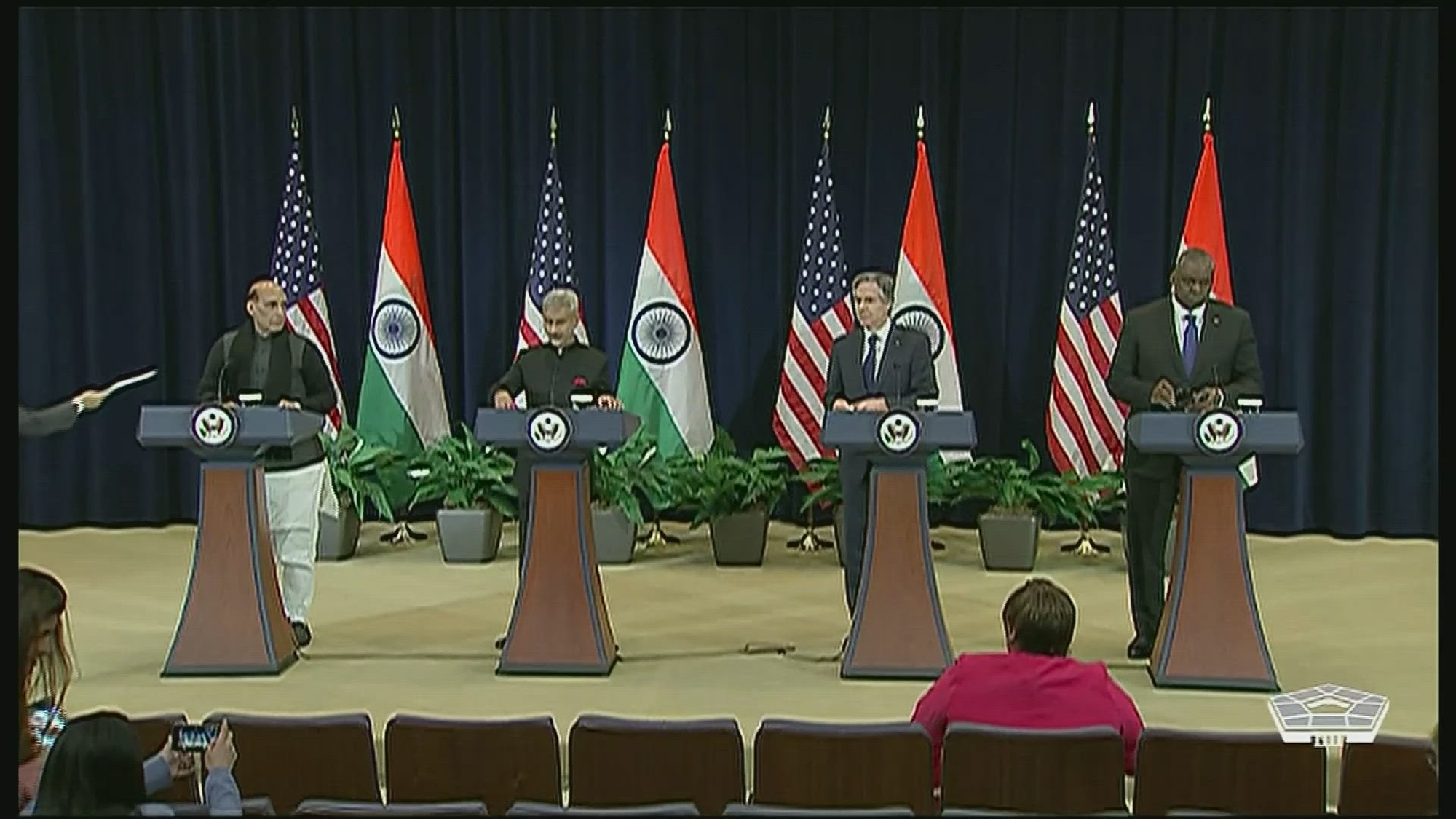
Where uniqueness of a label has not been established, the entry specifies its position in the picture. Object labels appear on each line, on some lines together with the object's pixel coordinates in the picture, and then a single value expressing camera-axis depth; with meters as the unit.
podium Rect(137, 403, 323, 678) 5.55
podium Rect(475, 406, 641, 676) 5.58
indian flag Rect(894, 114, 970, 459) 8.59
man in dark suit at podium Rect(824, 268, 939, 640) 5.78
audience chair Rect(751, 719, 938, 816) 3.27
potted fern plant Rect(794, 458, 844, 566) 8.39
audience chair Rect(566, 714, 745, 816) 3.34
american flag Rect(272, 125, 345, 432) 8.80
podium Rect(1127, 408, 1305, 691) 5.27
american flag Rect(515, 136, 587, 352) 8.80
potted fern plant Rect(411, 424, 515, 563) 8.23
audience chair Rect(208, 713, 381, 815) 3.41
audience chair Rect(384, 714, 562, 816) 3.43
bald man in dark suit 5.52
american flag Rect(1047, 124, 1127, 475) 8.52
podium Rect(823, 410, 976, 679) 5.47
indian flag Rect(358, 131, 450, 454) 8.77
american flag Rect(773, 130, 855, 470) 8.62
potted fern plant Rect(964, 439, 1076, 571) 8.08
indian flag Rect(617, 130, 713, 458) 8.64
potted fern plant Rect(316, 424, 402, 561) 8.31
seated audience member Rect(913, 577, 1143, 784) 3.46
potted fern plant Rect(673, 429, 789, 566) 8.20
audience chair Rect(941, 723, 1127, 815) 3.23
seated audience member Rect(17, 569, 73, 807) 3.06
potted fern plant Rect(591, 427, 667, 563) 8.19
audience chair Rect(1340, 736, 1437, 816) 3.25
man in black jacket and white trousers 5.88
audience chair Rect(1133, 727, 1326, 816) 3.28
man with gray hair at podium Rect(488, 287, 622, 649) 6.06
